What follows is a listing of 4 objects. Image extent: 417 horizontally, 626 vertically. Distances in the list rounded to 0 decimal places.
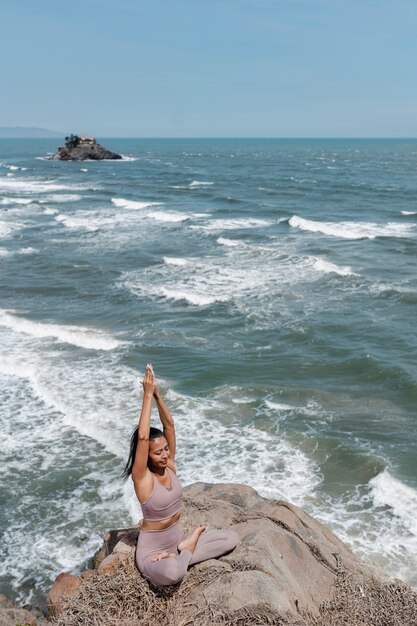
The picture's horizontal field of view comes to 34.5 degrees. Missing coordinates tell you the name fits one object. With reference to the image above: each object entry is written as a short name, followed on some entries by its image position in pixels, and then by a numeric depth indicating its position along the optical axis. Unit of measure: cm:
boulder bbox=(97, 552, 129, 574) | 730
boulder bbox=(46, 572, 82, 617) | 928
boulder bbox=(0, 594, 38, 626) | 890
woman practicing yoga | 671
